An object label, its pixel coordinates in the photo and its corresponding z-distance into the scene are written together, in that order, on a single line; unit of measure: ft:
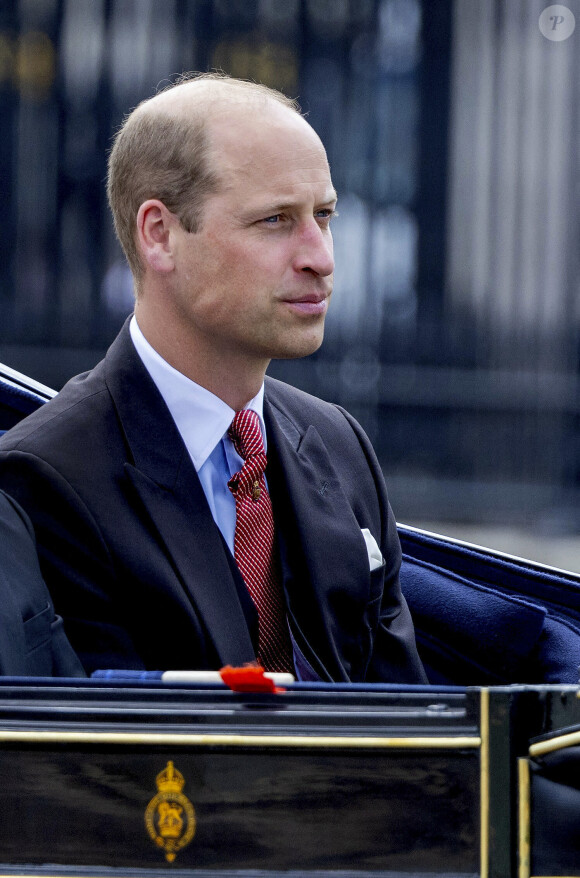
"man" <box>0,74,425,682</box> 20.49
